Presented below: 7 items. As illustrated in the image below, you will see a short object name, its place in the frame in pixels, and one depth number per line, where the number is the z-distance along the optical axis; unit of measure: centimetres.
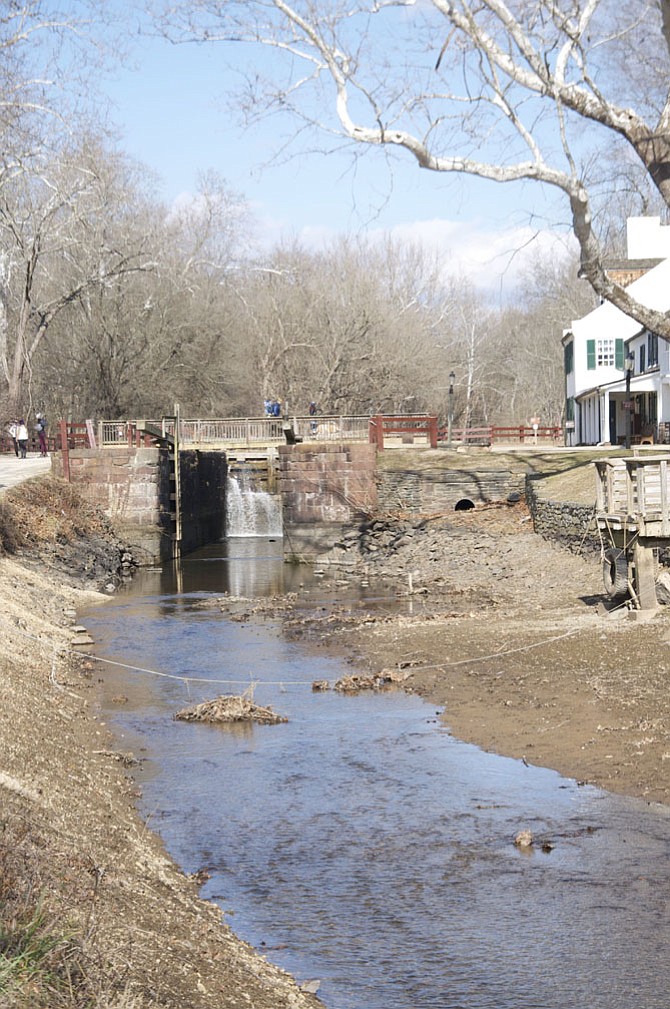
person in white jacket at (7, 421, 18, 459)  4516
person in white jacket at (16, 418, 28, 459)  4491
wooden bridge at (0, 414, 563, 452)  3853
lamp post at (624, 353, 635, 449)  3688
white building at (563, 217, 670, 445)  4325
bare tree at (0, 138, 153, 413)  4450
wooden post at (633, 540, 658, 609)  1828
